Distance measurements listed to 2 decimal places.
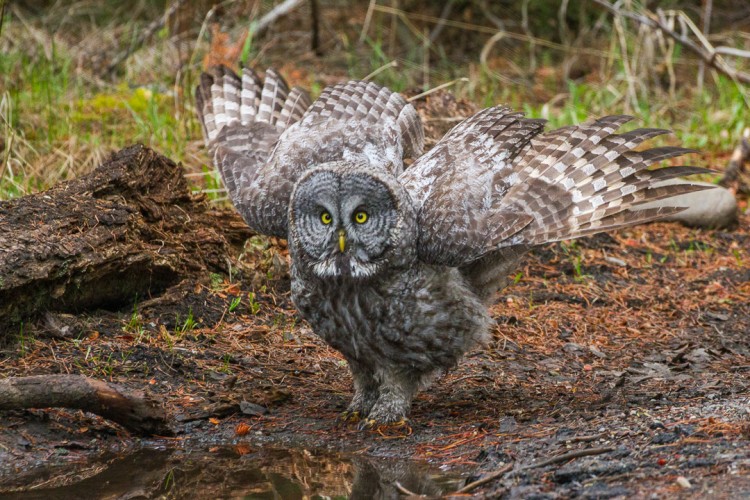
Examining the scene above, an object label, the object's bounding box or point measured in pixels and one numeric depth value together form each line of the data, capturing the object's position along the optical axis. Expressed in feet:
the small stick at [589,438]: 28.71
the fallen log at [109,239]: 37.35
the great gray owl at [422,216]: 32.58
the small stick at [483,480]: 25.98
